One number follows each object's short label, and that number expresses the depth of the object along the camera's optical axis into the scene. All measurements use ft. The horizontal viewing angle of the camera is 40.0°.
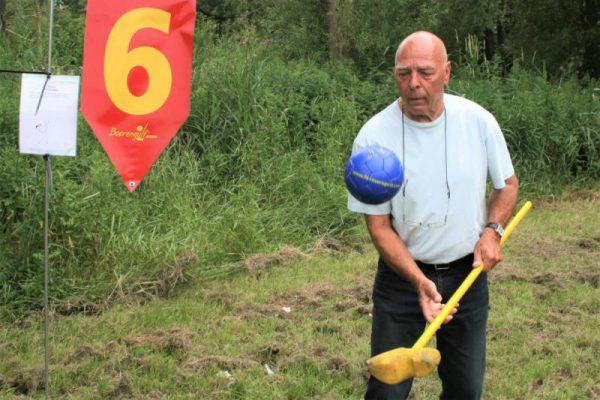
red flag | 15.51
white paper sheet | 13.67
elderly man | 10.16
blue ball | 9.36
